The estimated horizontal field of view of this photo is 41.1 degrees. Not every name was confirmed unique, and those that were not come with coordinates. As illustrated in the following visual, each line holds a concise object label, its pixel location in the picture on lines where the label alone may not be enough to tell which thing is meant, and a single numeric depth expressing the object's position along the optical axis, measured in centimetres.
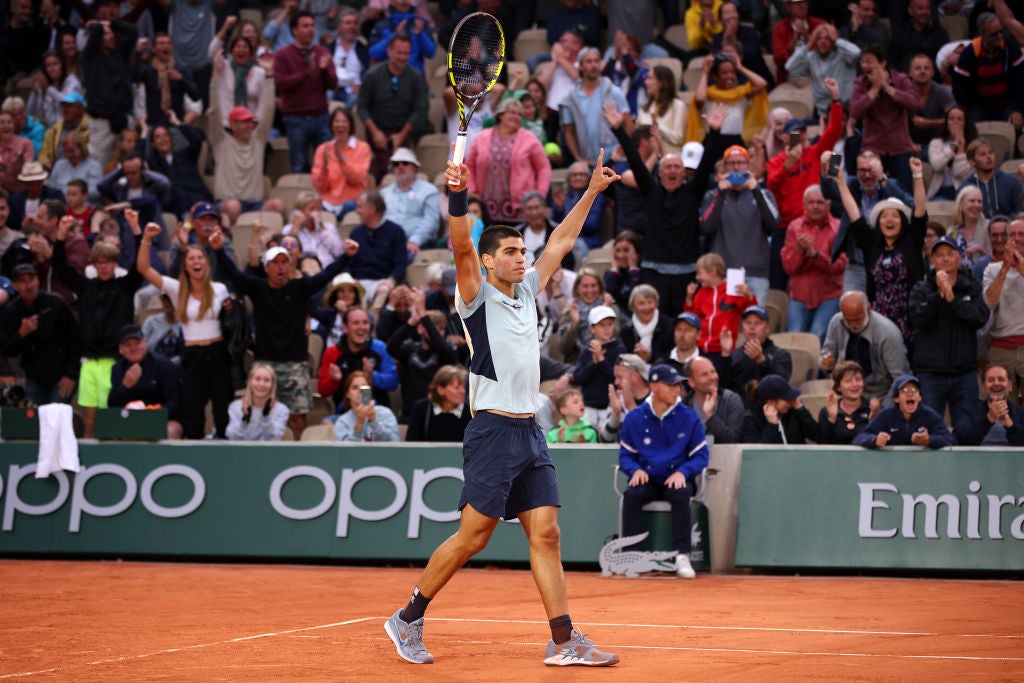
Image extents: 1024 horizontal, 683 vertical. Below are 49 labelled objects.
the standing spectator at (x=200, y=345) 1451
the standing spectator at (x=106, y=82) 1895
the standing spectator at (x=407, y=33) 1889
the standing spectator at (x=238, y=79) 1884
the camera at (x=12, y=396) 1421
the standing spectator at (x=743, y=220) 1470
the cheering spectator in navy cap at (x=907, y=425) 1180
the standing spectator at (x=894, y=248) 1352
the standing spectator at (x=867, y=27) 1667
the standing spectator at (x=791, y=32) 1716
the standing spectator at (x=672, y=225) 1484
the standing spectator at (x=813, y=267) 1434
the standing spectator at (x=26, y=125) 1919
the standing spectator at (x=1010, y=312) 1293
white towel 1335
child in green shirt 1288
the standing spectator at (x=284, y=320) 1441
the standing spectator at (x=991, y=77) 1606
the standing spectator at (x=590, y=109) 1675
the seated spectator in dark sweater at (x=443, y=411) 1298
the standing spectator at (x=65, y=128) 1911
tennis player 715
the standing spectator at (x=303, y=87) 1845
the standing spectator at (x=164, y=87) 1911
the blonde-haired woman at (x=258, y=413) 1362
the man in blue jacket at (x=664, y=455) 1173
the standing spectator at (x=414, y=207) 1680
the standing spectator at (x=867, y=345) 1300
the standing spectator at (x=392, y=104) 1819
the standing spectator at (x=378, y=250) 1598
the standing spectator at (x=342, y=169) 1756
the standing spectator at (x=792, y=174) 1534
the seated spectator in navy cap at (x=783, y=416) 1253
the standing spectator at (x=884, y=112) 1516
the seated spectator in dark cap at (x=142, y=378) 1423
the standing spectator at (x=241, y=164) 1839
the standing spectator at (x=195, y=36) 2042
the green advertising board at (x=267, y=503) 1260
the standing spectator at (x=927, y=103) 1598
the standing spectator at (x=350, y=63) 1972
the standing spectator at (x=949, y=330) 1261
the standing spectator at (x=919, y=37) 1700
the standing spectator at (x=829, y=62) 1655
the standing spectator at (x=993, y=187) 1458
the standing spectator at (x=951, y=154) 1541
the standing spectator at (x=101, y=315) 1498
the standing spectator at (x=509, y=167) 1603
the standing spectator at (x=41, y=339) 1504
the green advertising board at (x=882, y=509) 1159
